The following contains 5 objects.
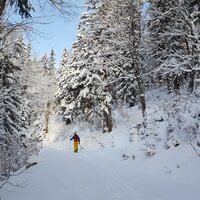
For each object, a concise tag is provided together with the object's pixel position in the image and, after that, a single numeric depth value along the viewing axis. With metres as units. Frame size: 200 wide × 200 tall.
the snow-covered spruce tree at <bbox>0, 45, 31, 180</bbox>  12.45
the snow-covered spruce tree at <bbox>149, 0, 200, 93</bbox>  14.37
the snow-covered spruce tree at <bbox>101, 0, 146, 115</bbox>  17.06
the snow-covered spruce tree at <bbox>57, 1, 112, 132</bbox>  23.11
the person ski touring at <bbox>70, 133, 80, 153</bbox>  21.44
